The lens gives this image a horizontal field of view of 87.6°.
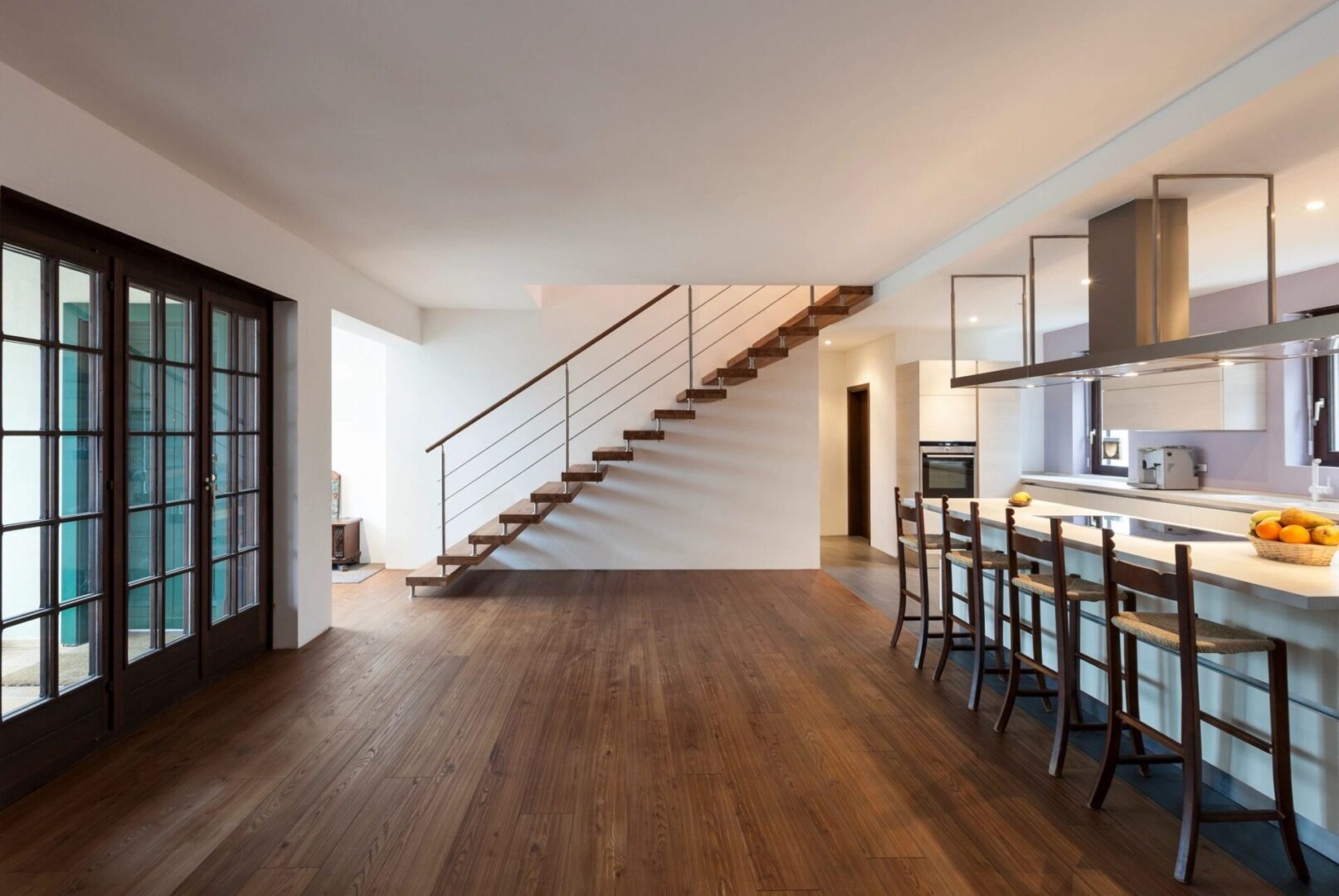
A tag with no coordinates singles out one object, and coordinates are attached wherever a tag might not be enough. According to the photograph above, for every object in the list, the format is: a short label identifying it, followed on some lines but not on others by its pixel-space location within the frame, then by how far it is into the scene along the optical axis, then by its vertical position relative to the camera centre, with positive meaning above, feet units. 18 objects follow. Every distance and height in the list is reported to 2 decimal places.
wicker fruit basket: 8.36 -1.24
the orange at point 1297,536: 8.48 -1.03
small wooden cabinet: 23.24 -3.00
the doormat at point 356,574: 21.72 -3.97
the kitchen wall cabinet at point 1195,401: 17.48 +1.36
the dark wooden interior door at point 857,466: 29.37 -0.64
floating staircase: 19.71 +0.08
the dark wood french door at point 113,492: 8.73 -0.62
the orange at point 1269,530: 8.73 -0.99
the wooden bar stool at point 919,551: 13.11 -1.93
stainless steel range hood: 9.93 +2.45
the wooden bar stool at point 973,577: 11.39 -2.21
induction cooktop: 10.67 -1.25
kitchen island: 7.42 -2.60
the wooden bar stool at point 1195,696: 7.11 -2.55
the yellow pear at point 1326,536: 8.38 -1.02
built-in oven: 23.18 -0.60
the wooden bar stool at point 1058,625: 9.22 -2.54
